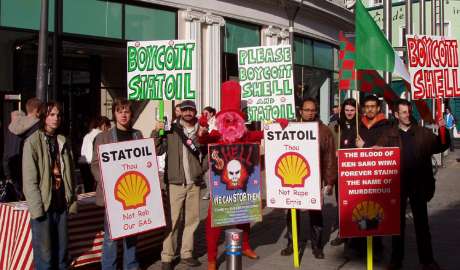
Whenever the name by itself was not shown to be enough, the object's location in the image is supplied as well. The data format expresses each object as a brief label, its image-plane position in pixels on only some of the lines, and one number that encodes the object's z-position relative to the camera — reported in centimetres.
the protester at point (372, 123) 665
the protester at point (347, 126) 722
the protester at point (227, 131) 636
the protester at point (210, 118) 1112
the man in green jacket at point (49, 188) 541
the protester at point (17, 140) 768
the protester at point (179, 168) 640
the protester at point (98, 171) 576
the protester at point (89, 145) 1072
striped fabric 577
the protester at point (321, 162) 683
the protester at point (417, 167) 622
